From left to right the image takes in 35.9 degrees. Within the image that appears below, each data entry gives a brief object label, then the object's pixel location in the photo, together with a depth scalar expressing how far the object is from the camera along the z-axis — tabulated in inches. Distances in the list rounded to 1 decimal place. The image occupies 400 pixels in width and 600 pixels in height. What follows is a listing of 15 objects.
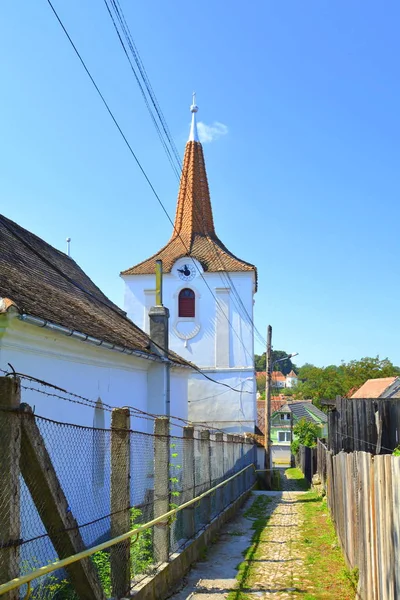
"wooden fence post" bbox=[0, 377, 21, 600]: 150.3
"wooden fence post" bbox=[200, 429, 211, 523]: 438.2
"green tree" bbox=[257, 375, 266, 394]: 4830.7
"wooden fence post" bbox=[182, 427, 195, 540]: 366.9
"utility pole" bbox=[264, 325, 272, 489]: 1199.1
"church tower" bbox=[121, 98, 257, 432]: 1187.3
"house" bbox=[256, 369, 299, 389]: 6967.0
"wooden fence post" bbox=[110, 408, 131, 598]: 236.8
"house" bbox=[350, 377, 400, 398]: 1852.4
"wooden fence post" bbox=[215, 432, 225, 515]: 513.7
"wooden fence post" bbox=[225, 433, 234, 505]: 601.9
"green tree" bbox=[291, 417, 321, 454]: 2038.6
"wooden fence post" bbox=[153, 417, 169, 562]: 305.7
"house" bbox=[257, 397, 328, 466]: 2591.5
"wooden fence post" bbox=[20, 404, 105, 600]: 168.6
